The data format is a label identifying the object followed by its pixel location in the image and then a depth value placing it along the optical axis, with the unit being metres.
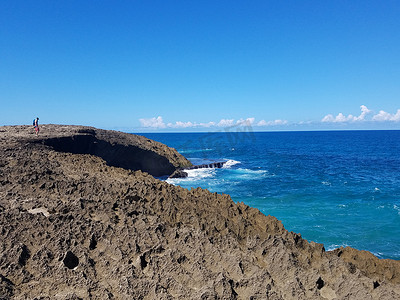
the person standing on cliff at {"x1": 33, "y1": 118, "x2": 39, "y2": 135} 31.48
